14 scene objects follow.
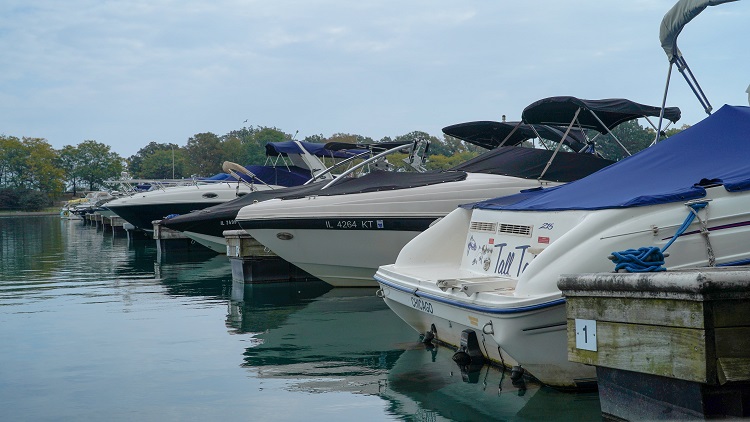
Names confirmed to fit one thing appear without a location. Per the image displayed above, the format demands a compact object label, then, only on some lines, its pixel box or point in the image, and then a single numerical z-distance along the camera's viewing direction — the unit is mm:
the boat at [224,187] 23438
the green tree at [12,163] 118812
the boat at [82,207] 55931
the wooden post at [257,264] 15812
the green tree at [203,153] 101438
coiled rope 5211
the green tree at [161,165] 110250
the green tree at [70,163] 123500
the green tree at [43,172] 118000
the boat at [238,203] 17656
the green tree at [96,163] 121750
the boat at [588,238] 6082
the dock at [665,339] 4227
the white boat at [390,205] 13188
